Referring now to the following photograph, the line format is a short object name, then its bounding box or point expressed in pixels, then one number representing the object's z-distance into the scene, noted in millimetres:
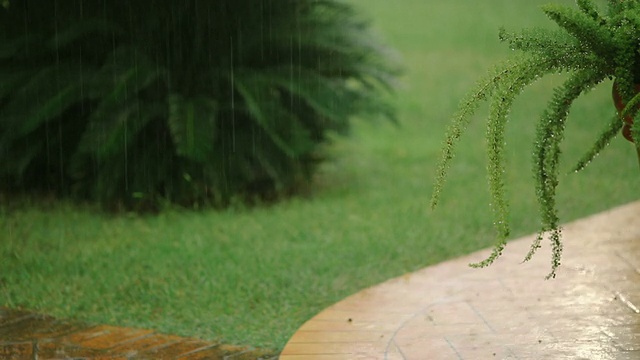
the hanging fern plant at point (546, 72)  2883
